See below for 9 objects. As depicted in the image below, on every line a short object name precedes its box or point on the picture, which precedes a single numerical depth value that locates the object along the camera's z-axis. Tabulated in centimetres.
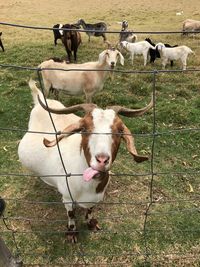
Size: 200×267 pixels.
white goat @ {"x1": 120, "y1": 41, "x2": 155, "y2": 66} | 627
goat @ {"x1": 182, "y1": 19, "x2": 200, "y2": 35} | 878
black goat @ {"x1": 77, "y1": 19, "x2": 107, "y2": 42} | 861
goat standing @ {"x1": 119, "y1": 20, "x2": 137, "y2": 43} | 740
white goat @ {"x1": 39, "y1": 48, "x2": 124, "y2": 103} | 441
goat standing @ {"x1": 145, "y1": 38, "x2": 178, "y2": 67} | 631
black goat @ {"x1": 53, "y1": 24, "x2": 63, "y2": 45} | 705
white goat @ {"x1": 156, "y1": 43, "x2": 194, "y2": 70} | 591
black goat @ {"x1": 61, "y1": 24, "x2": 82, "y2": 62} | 648
